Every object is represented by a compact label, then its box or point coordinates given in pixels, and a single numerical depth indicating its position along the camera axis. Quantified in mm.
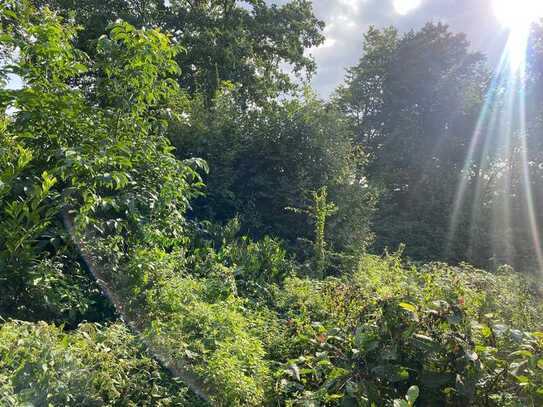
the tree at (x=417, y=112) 10578
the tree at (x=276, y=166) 5656
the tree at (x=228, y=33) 9914
